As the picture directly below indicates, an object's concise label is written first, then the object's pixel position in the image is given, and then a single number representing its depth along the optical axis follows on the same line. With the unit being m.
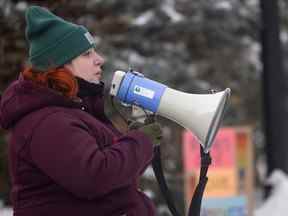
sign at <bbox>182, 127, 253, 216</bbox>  17.67
